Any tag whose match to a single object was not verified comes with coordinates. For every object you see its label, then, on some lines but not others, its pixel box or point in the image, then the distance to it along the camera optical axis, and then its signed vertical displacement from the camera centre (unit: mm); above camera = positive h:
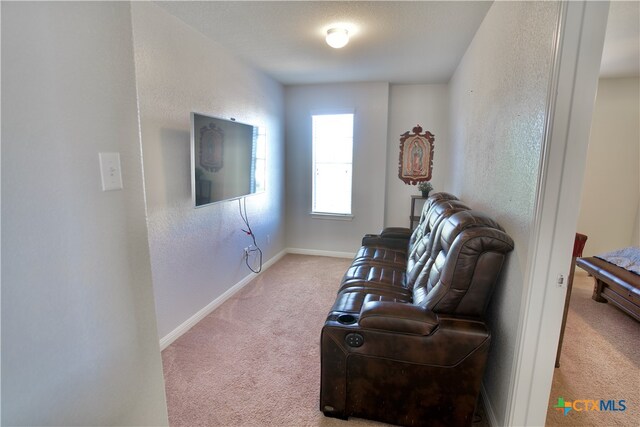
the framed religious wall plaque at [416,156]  4320 +98
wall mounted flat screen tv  2396 +20
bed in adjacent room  2672 -958
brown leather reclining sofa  1539 -855
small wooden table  4106 -610
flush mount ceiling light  2459 +938
